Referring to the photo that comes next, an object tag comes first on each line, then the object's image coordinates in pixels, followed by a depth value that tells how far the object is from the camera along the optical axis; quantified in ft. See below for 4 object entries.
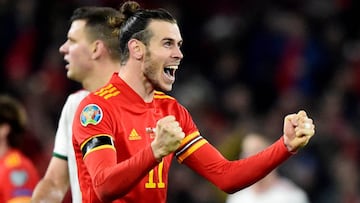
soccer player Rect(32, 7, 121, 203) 39.73
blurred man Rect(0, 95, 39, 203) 44.98
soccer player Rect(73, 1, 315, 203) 32.48
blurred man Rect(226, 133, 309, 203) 55.93
